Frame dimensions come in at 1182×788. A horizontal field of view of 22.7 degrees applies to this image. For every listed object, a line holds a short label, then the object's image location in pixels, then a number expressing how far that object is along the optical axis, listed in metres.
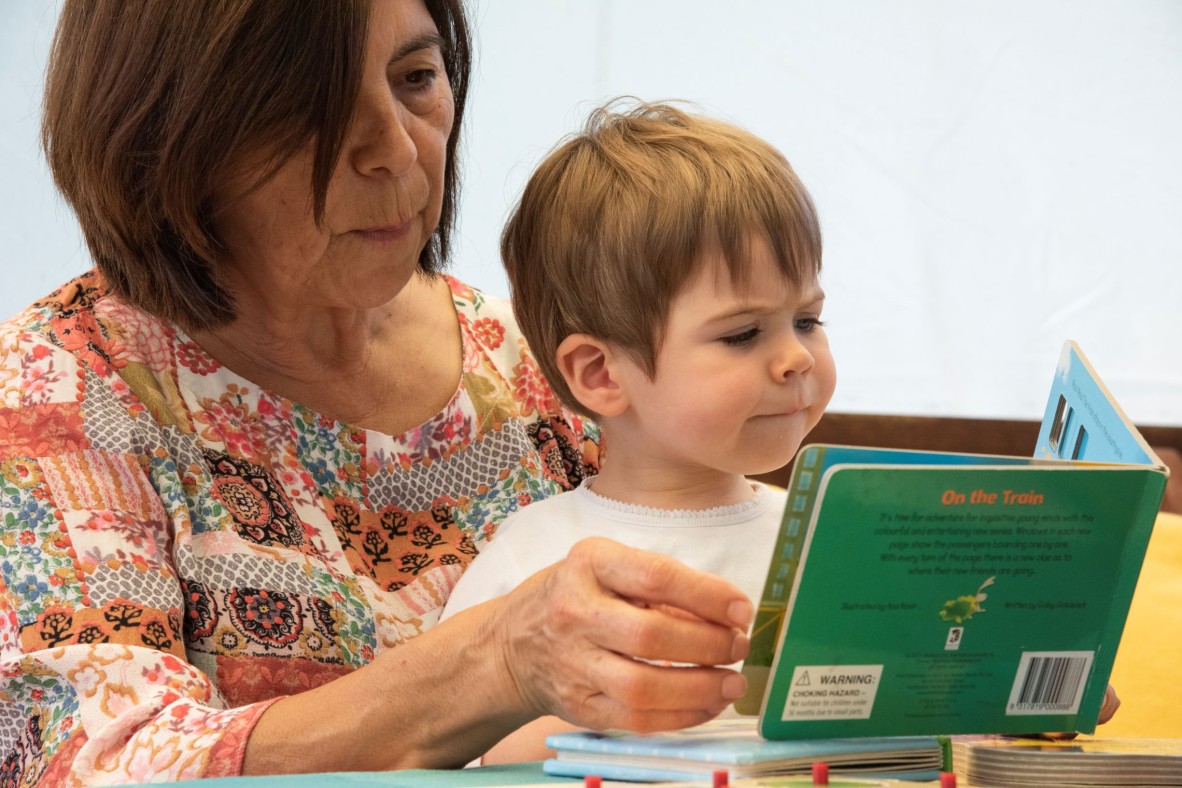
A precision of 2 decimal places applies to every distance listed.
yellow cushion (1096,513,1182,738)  1.79
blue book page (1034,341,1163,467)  1.38
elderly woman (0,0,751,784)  1.43
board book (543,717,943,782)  1.29
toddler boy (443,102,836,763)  1.56
